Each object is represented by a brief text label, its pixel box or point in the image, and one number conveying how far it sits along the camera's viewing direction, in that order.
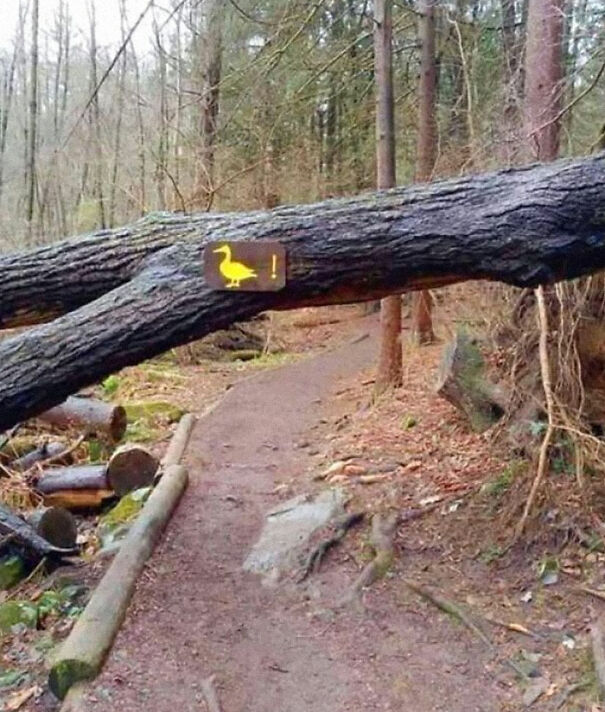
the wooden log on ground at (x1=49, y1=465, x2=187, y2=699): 3.57
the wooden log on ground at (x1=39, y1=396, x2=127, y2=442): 7.82
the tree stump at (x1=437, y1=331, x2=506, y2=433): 5.86
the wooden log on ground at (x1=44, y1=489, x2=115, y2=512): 6.54
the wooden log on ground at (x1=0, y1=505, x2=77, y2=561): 5.37
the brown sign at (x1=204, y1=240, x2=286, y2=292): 3.25
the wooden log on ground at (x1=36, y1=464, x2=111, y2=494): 6.57
